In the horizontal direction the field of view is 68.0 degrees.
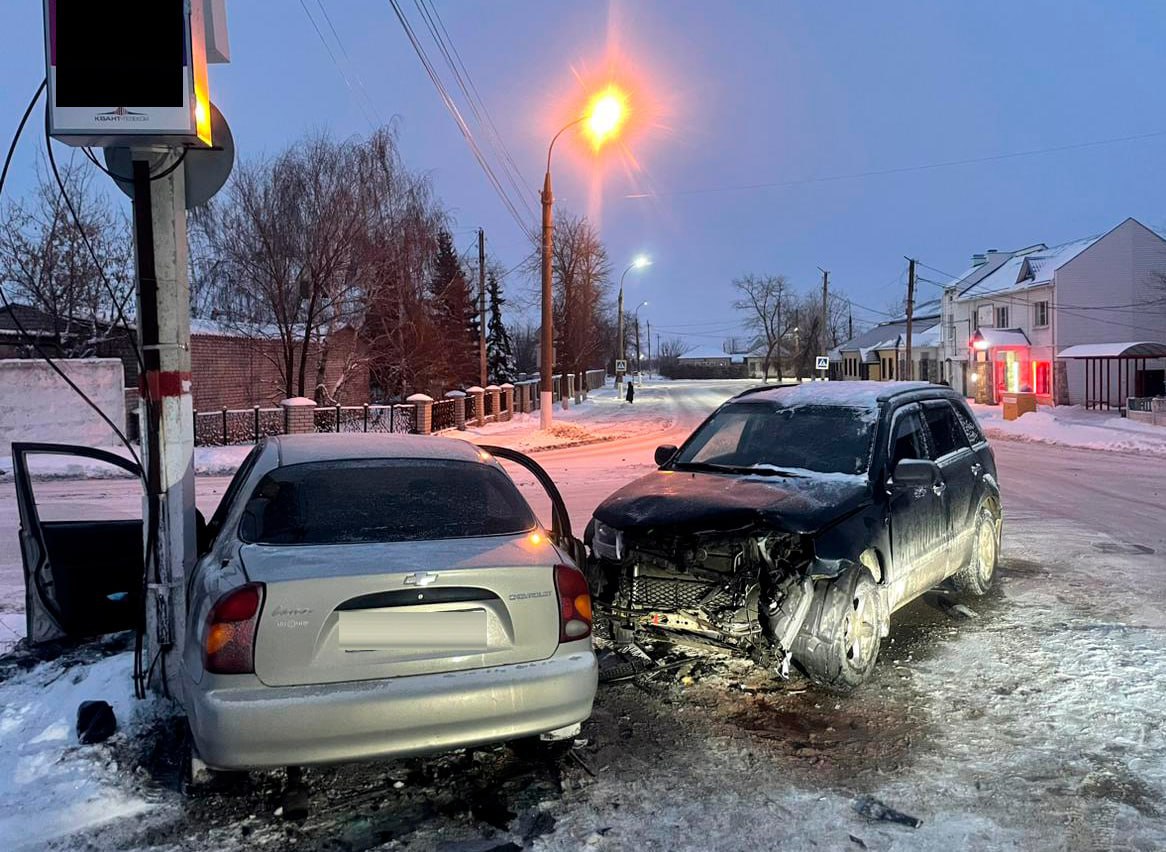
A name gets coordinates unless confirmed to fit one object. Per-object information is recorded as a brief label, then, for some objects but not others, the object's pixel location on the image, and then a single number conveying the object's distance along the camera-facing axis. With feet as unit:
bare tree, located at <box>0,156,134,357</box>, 75.10
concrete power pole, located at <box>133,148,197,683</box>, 14.10
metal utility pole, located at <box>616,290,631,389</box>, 186.60
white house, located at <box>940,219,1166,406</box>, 128.16
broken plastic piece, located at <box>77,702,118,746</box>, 13.08
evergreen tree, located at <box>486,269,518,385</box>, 173.78
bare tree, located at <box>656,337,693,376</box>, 399.24
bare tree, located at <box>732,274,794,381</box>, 345.51
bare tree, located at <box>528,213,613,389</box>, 176.86
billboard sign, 12.73
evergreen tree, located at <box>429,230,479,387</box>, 102.85
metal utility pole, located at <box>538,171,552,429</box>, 76.69
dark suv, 15.25
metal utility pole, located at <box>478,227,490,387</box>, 110.52
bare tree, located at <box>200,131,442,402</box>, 75.94
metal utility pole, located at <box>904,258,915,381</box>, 153.34
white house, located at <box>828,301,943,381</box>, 212.43
